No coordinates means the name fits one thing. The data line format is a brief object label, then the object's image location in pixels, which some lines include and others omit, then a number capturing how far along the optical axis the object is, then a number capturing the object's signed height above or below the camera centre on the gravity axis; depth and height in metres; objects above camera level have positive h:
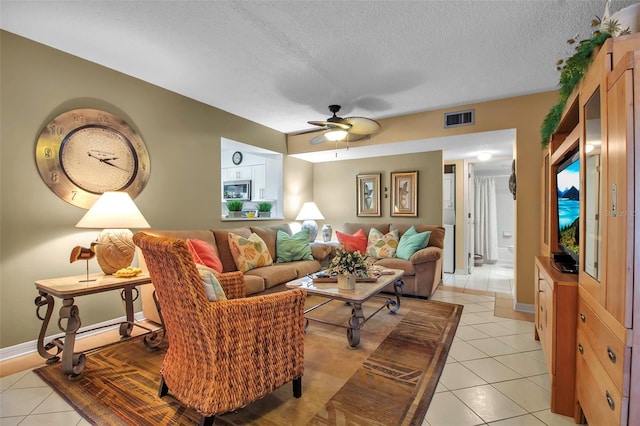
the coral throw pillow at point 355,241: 4.64 -0.48
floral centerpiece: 2.55 -0.47
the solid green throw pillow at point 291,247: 3.99 -0.51
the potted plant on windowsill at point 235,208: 4.24 +0.04
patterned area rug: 1.60 -1.13
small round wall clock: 6.08 +1.12
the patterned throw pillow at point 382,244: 4.33 -0.50
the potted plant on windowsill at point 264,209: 4.75 +0.03
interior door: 5.41 -0.02
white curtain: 6.74 -0.19
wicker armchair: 1.40 -0.67
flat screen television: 1.89 +0.01
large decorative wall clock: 2.47 +0.50
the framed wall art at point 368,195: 5.35 +0.29
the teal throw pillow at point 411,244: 4.10 -0.47
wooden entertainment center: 1.01 -0.24
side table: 1.98 -0.67
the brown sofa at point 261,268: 3.01 -0.68
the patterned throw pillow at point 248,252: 3.42 -0.50
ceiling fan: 3.33 +1.01
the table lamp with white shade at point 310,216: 5.05 -0.10
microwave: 5.91 +0.43
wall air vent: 3.74 +1.20
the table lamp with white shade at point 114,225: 2.33 -0.12
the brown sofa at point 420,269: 3.84 -0.76
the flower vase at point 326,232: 5.36 -0.40
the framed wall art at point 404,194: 5.00 +0.29
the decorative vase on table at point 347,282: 2.58 -0.63
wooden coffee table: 2.41 -0.70
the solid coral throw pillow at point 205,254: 2.89 -0.44
